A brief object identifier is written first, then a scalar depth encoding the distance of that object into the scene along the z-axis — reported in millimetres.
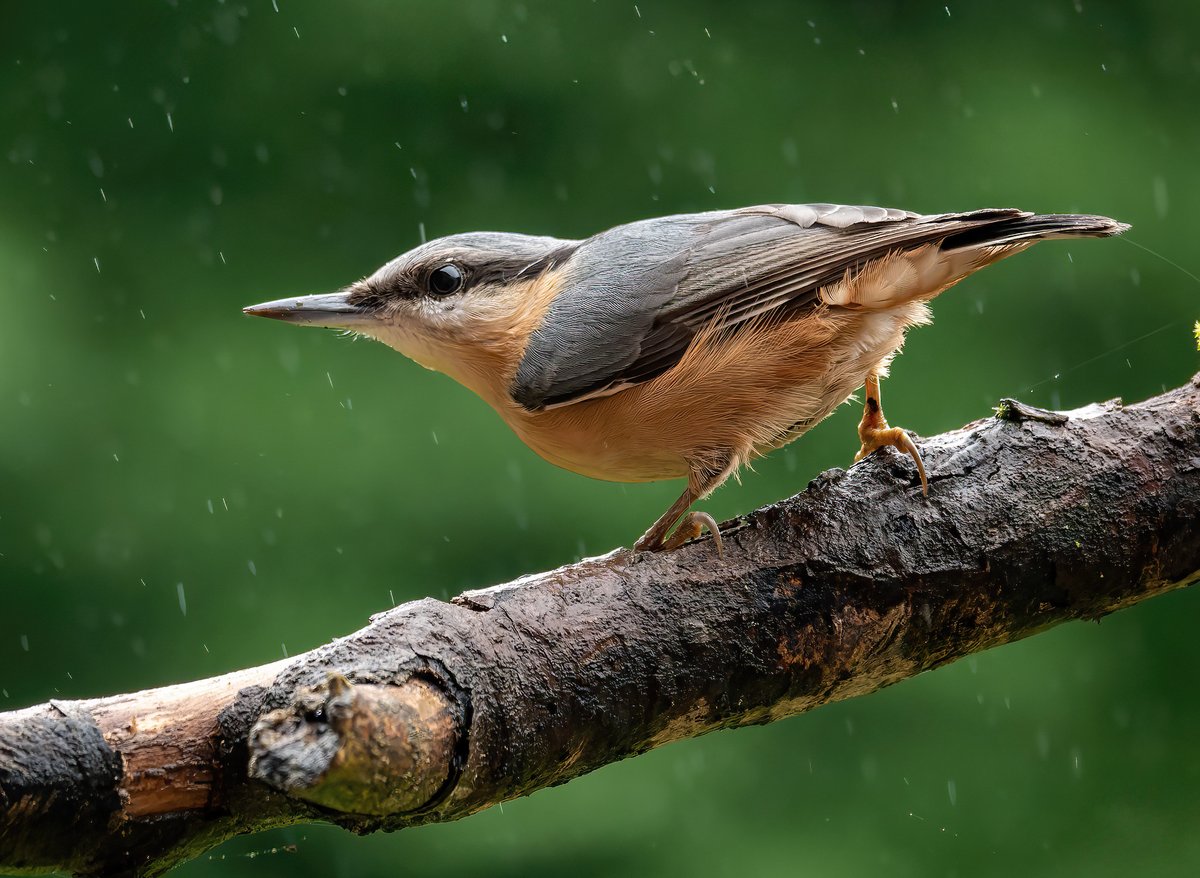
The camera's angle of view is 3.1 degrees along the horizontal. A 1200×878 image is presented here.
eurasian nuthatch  3450
